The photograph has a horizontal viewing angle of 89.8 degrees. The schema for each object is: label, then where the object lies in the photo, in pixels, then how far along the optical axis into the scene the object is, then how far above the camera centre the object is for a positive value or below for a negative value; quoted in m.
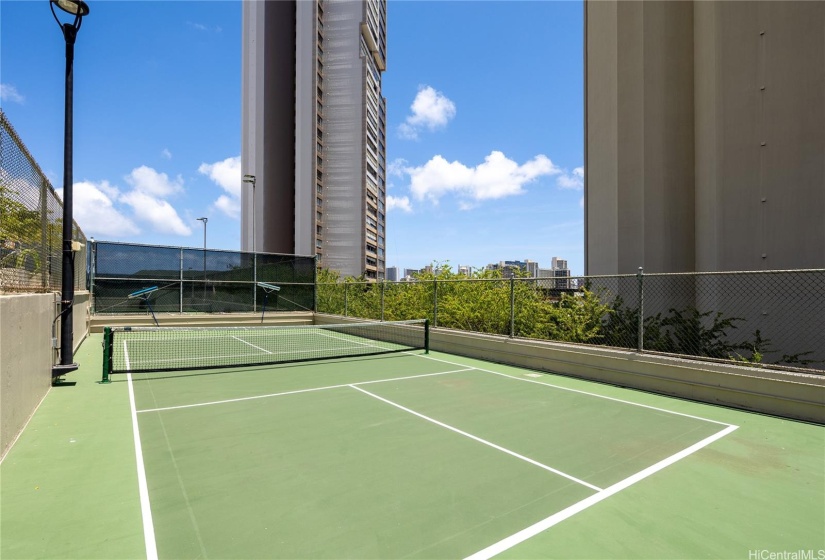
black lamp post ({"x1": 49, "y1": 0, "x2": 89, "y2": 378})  7.79 +1.00
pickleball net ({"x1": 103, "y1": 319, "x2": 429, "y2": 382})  10.30 -2.02
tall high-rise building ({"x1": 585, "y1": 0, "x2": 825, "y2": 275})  10.91 +4.68
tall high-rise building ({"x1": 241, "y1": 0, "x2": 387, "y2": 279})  66.12 +26.47
